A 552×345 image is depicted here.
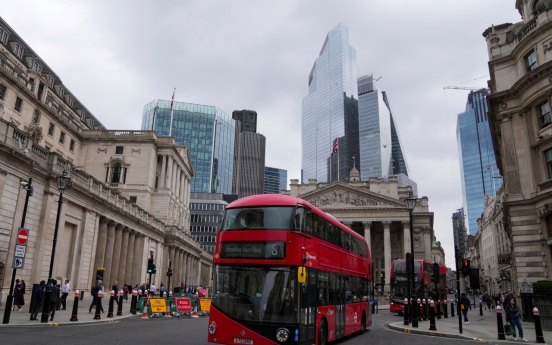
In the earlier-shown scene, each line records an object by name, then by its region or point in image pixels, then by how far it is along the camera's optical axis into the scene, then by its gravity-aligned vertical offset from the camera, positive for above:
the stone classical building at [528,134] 26.03 +9.63
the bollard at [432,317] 19.28 -1.90
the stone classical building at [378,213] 74.38 +11.16
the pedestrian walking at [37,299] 16.58 -1.39
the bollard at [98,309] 17.69 -1.83
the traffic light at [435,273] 20.44 +0.13
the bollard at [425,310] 26.25 -2.31
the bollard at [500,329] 16.62 -2.03
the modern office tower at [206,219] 110.53 +13.50
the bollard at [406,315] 22.20 -2.13
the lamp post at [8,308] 14.78 -1.56
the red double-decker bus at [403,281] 30.16 -0.46
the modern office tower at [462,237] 113.54 +11.20
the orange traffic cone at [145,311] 21.11 -2.33
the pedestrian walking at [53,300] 16.89 -1.42
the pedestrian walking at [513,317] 16.31 -1.56
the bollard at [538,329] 15.33 -1.84
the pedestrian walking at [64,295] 22.62 -1.62
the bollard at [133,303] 22.75 -1.95
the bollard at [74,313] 16.84 -1.92
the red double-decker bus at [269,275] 10.17 -0.09
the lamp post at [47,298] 15.89 -1.30
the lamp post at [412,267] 20.67 +0.47
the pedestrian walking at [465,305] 23.83 -1.61
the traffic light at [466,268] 17.83 +0.39
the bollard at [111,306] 19.50 -1.85
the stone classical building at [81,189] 22.20 +5.69
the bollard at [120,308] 21.06 -2.11
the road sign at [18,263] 15.81 +0.04
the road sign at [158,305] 21.97 -1.96
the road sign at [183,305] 23.47 -2.05
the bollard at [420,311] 27.34 -2.37
